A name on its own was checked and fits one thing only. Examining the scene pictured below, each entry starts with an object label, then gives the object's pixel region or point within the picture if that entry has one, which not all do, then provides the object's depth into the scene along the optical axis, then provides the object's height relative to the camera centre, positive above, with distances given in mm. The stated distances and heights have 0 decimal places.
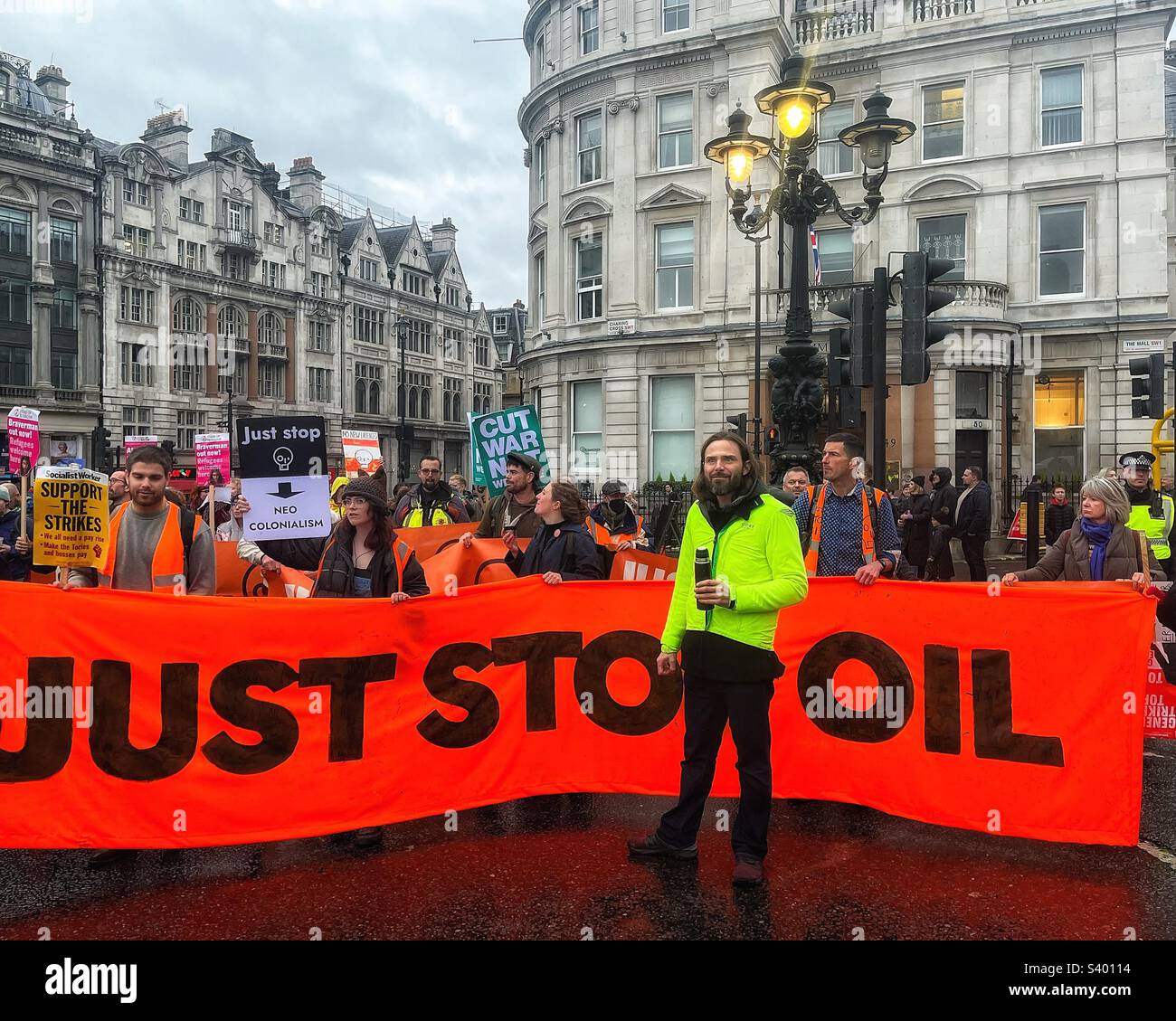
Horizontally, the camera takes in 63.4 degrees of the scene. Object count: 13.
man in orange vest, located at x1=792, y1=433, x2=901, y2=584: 6023 -123
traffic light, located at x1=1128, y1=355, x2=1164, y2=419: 14848 +1926
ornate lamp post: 9961 +3411
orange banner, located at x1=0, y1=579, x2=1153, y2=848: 4754 -1110
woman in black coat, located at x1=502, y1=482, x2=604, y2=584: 6232 -269
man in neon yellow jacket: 4512 -619
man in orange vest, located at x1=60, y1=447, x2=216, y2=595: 5449 -250
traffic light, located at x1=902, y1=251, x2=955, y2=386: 8273 +1685
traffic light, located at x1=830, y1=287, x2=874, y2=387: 8500 +1468
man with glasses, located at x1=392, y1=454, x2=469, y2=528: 11445 -24
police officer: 10508 -38
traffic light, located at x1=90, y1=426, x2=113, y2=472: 37281 +2192
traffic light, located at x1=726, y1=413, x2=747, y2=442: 21391 +1815
